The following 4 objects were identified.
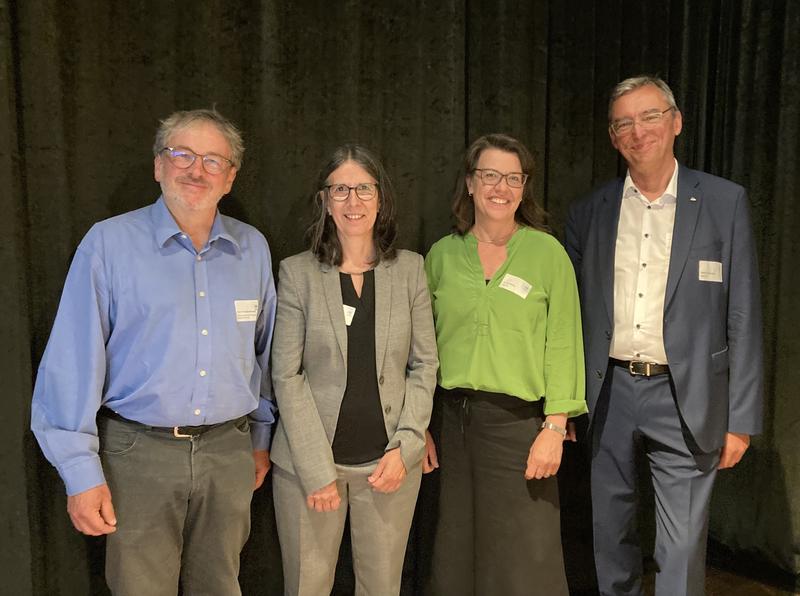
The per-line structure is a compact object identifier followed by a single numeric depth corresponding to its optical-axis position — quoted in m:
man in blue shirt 1.64
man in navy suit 2.14
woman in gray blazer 1.89
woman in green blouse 2.04
